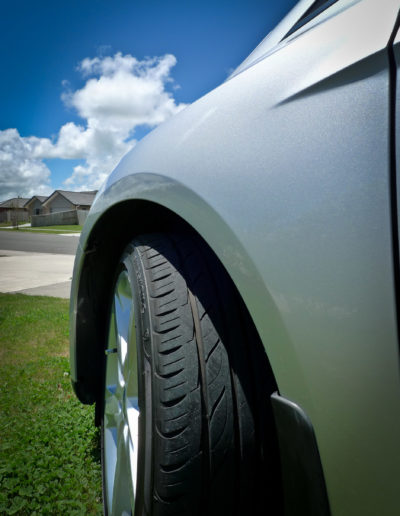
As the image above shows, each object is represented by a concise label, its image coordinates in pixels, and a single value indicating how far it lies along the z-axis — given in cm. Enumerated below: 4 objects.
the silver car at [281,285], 48
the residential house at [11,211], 6292
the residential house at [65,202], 5594
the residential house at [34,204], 6500
